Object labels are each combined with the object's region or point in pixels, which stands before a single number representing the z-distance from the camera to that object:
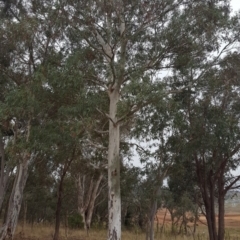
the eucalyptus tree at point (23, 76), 11.72
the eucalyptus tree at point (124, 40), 12.24
